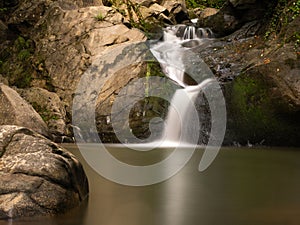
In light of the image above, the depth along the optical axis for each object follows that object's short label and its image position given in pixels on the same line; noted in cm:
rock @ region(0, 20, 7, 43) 1515
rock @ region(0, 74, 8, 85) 1315
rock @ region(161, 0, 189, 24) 1703
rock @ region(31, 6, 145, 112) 1255
